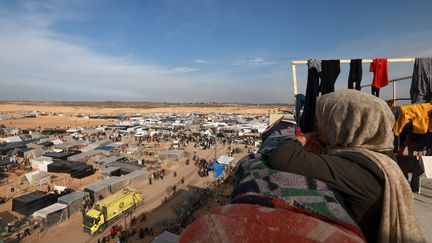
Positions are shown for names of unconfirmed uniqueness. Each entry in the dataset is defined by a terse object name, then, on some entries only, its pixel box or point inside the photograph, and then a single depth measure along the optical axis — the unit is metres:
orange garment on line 4.24
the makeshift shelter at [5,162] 27.21
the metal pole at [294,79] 4.01
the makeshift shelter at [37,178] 24.20
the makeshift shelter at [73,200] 18.22
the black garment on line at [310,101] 3.64
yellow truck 15.66
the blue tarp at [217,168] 25.86
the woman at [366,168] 1.31
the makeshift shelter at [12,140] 37.47
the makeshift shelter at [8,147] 33.95
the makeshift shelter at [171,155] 32.47
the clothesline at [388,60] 4.12
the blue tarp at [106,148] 35.31
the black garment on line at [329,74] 4.14
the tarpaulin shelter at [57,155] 31.25
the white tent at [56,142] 39.42
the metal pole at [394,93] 5.05
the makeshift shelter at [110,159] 28.59
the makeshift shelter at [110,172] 24.94
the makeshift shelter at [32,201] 18.08
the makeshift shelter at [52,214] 16.58
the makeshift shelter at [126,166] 26.36
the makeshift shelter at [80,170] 26.33
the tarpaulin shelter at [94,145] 35.03
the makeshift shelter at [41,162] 28.17
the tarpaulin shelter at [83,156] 30.97
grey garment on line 4.10
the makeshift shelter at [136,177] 23.52
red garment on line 4.25
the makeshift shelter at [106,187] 20.03
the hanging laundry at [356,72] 4.26
